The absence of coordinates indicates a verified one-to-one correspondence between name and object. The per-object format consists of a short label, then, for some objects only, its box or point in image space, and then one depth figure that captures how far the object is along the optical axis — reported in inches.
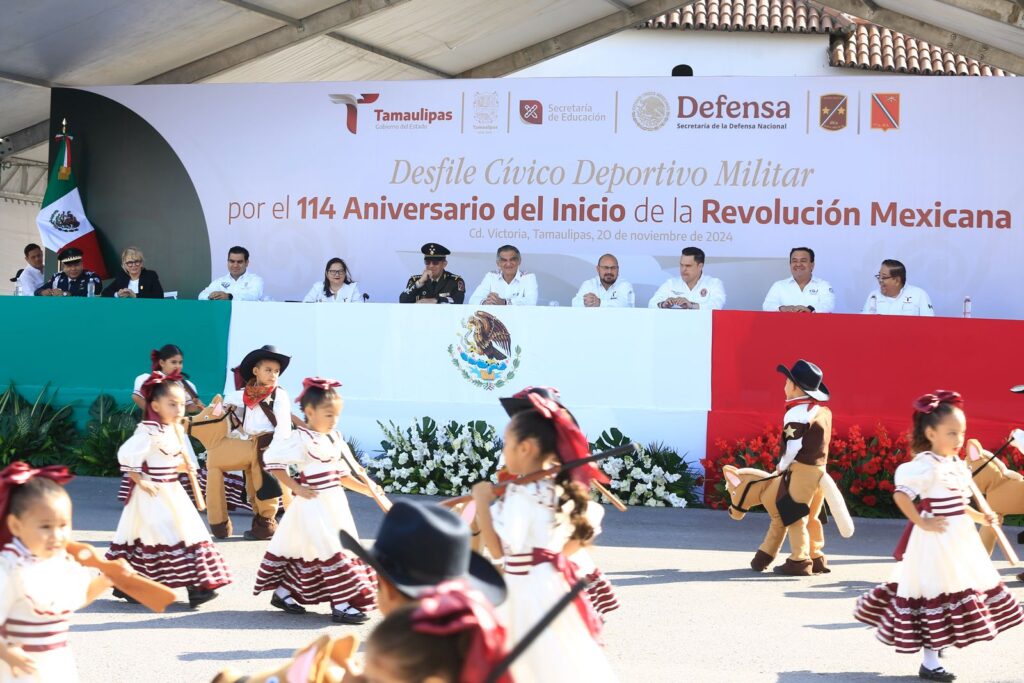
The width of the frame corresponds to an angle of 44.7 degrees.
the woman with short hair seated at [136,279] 573.3
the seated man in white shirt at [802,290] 528.4
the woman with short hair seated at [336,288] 577.3
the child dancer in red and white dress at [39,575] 158.1
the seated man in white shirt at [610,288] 542.0
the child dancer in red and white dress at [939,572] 234.2
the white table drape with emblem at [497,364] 455.2
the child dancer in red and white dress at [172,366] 376.2
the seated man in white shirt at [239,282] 590.2
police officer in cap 569.0
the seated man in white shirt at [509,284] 547.2
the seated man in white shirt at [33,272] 655.8
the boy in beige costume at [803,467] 339.3
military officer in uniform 550.9
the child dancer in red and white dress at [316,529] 272.5
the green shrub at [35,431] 485.7
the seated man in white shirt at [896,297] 520.4
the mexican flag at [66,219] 633.6
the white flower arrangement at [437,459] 452.1
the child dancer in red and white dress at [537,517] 183.9
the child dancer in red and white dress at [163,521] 273.7
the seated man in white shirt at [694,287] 533.0
